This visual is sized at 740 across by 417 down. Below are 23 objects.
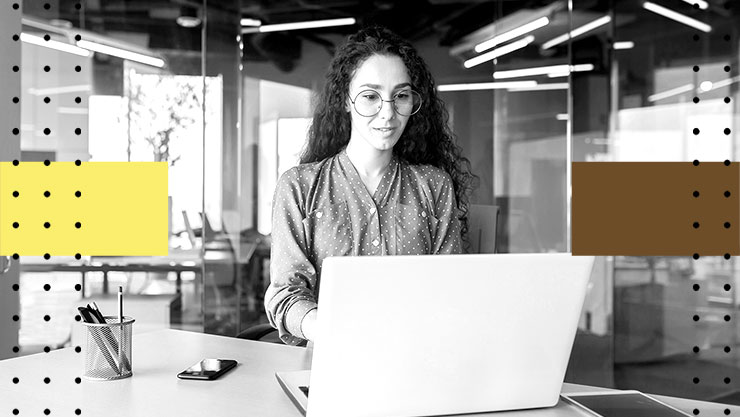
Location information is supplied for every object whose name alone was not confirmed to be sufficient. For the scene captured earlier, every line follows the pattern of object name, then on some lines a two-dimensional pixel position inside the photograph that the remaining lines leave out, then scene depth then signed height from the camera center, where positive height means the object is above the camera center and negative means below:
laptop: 0.93 -0.18
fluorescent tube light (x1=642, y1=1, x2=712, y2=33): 4.54 +1.17
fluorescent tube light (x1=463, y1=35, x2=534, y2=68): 4.53 +0.91
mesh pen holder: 1.40 -0.31
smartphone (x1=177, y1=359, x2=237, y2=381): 1.42 -0.36
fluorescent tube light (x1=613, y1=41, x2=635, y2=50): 4.50 +0.95
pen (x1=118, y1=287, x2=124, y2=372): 1.41 -0.27
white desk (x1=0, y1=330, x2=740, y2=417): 1.21 -0.37
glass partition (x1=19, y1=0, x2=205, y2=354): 3.96 +0.42
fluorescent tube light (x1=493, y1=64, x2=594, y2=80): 4.48 +0.79
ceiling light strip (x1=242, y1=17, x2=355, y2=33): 4.55 +1.07
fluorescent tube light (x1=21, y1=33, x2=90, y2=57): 3.71 +0.80
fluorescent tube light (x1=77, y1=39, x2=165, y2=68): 4.22 +0.84
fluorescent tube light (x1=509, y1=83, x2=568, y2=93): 4.49 +0.69
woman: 1.91 +0.05
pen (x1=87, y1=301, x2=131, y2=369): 1.40 -0.28
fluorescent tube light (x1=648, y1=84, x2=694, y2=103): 4.39 +0.64
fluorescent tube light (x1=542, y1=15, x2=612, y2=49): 4.49 +1.02
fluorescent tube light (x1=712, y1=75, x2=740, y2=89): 4.18 +0.68
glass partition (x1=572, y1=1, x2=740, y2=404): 4.38 +0.36
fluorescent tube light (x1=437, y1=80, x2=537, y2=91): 4.54 +0.70
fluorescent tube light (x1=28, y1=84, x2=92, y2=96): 3.91 +0.57
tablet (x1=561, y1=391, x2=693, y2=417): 1.21 -0.37
